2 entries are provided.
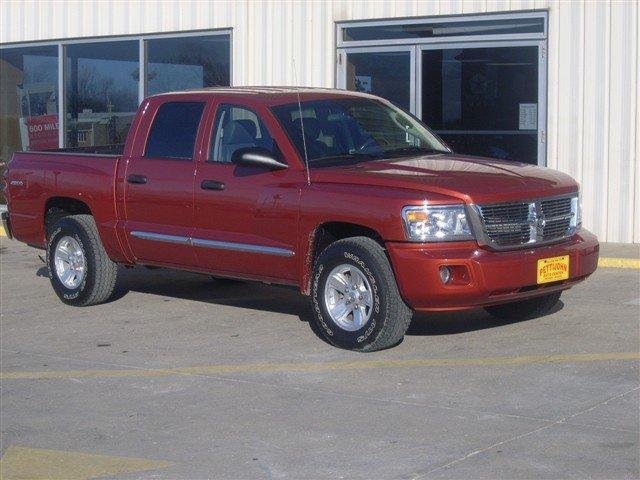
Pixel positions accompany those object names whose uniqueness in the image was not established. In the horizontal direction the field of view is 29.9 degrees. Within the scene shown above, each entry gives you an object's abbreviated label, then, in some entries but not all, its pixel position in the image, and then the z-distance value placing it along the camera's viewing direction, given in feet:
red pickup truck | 25.75
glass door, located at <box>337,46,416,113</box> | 48.65
